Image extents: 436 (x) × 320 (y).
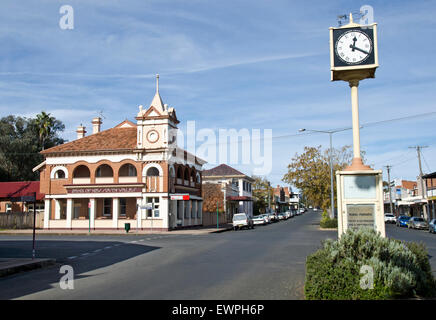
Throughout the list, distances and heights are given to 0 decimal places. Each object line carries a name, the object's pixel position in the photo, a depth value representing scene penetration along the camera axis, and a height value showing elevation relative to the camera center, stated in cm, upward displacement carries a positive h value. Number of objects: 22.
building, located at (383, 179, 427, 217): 6491 +18
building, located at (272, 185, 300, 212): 12988 +26
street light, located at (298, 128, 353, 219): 4175 +52
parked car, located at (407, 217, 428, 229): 4558 -257
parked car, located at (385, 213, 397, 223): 6218 -273
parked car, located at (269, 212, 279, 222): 6979 -276
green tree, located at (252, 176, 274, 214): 8931 +144
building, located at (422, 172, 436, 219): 5112 +45
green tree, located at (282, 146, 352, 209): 5053 +281
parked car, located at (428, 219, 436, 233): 3780 -243
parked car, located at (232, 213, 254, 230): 4462 -214
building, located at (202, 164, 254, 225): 6159 +141
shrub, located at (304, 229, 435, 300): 778 -132
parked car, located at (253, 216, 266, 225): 5728 -271
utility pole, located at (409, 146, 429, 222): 5562 +379
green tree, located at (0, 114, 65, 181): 6106 +808
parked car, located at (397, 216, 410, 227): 5248 -264
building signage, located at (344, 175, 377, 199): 1091 +33
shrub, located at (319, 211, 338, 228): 4047 -221
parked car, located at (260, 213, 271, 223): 5968 -243
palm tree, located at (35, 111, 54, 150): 6631 +1185
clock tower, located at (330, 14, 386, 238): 1087 +149
